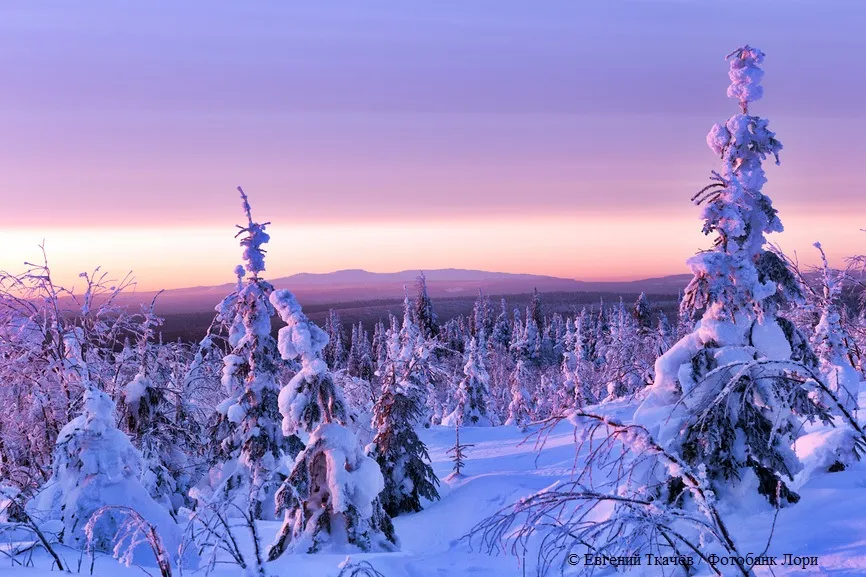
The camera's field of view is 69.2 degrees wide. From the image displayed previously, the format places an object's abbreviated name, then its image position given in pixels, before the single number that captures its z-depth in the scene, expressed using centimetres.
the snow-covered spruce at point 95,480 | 1022
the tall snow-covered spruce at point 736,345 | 1061
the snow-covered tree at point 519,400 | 5709
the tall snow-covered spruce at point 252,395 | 1992
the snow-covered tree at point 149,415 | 1886
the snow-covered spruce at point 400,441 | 2453
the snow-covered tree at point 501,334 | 11175
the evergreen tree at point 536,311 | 11150
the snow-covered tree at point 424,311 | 8256
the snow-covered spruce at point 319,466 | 1387
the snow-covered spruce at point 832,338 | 1756
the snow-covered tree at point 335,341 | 10241
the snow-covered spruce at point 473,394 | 5244
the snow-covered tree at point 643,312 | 8394
